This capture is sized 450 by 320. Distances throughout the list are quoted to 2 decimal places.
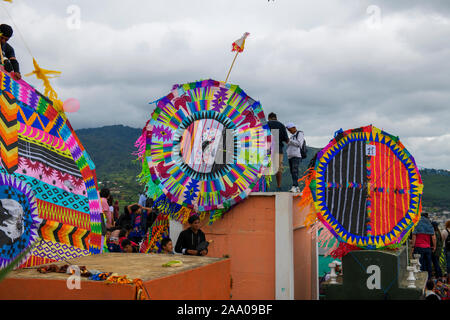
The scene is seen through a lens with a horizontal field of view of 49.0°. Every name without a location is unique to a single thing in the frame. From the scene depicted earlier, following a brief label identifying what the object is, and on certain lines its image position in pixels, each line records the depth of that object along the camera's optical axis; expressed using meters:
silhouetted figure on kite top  5.05
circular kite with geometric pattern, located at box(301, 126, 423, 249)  6.95
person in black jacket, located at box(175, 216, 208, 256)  6.98
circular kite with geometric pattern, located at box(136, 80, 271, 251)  8.05
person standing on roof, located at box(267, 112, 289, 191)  8.71
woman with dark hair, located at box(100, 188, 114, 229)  9.74
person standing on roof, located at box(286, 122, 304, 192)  9.11
